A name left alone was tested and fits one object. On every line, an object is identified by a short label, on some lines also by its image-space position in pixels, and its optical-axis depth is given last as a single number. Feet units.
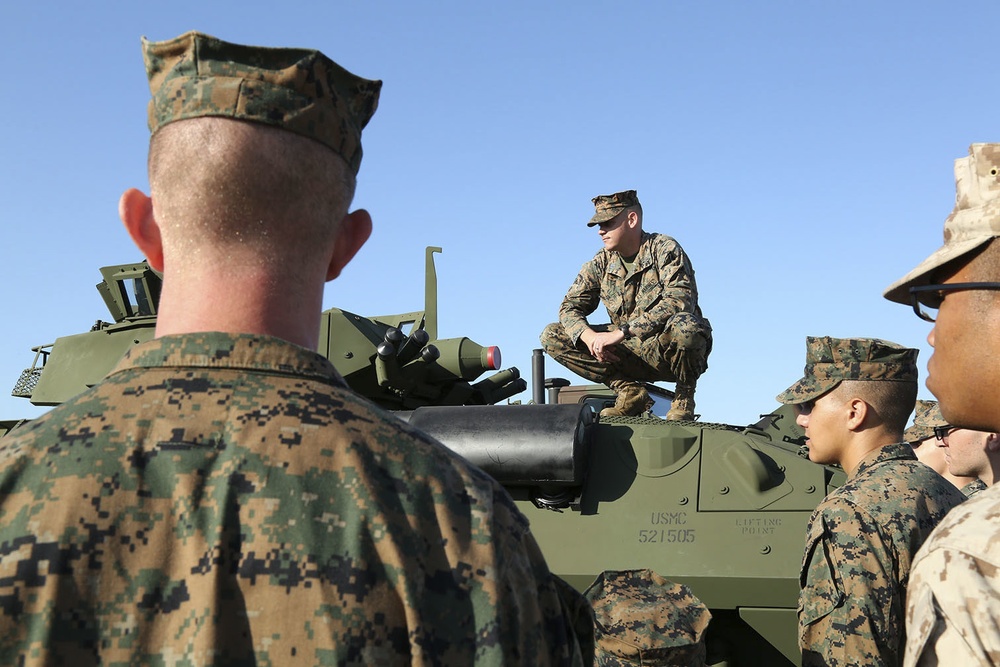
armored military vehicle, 18.70
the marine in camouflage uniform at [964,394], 5.59
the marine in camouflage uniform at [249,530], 4.68
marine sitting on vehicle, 22.93
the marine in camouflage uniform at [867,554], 11.53
